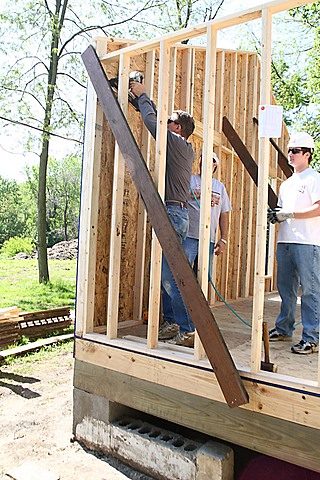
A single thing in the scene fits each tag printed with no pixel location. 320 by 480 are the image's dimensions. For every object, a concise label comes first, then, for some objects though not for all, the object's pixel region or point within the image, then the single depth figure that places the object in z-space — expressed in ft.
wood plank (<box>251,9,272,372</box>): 8.25
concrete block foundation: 9.11
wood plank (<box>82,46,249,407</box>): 8.46
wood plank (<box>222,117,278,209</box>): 14.26
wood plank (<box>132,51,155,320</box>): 14.34
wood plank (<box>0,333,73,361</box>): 18.18
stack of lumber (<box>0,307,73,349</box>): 19.20
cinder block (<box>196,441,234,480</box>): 8.88
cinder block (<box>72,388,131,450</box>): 11.15
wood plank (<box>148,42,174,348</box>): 9.87
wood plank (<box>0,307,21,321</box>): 19.12
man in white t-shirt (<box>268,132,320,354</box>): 10.27
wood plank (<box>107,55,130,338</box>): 10.96
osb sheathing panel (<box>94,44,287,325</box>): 12.78
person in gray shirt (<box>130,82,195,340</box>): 10.80
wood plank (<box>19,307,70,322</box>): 21.26
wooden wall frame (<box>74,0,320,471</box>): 8.25
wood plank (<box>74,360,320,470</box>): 8.02
